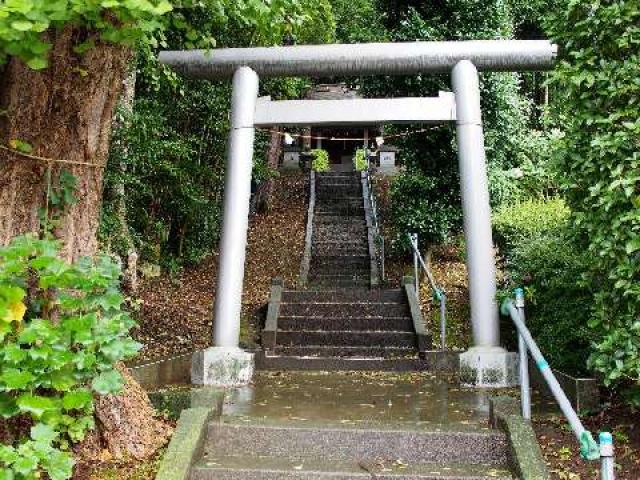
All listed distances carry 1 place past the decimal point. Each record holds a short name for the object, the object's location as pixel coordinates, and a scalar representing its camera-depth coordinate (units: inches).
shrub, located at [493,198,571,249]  336.2
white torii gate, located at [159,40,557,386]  261.7
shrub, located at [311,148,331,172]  882.1
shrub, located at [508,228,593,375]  223.3
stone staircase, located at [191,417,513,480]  156.3
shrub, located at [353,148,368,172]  838.6
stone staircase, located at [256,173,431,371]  302.0
